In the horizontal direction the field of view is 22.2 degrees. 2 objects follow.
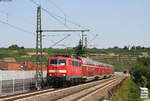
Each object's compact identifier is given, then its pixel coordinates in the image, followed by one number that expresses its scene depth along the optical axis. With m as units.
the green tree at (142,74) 64.81
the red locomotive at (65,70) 41.19
